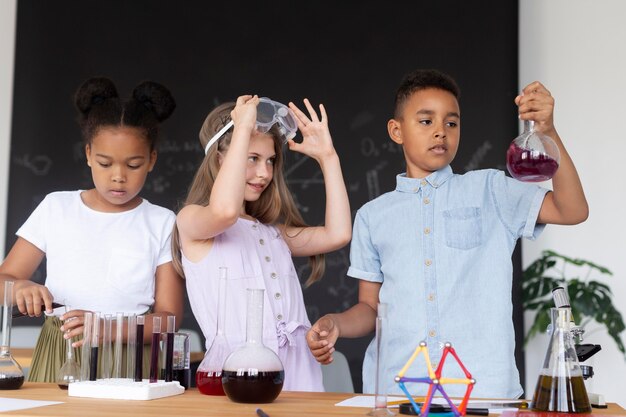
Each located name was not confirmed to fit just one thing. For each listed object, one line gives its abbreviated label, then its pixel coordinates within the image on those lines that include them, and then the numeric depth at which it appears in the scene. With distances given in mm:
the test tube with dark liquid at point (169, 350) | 1751
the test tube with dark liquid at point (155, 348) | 1703
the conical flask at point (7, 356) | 1742
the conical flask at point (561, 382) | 1442
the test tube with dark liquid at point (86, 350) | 1729
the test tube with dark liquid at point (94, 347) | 1728
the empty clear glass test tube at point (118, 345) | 1725
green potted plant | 3910
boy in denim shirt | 2107
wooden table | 1392
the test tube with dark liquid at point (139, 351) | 1702
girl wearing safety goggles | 1954
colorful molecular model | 1317
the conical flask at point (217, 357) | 1683
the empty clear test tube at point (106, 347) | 1743
